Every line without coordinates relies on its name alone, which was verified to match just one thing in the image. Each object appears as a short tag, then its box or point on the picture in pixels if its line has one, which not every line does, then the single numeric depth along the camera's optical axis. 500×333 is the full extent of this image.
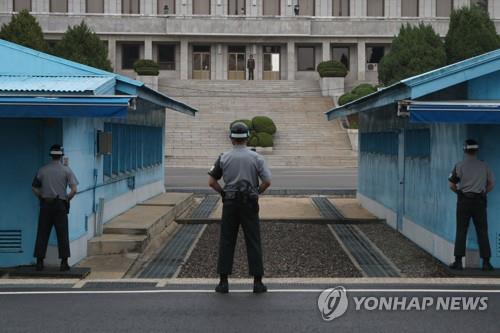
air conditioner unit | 60.03
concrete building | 58.06
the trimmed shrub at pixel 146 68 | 53.12
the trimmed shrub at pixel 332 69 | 52.53
